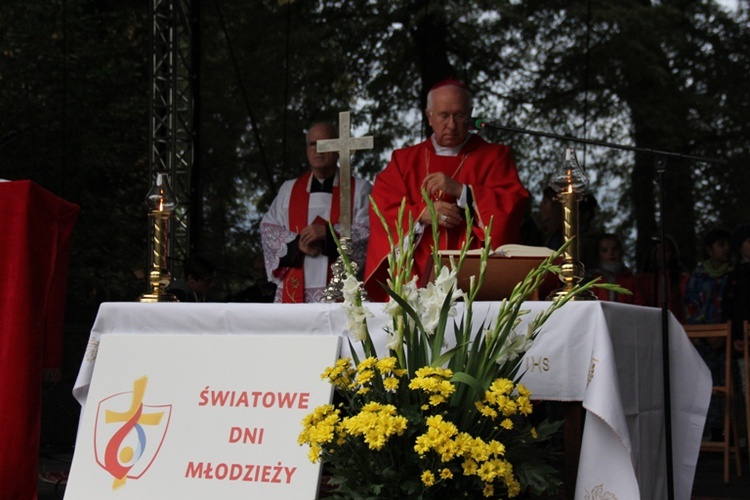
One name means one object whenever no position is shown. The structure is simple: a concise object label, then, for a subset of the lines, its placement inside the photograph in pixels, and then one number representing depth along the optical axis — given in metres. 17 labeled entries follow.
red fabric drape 3.86
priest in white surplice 4.71
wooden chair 5.88
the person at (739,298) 6.45
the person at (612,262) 6.86
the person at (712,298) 7.41
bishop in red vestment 4.16
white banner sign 3.18
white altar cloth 3.01
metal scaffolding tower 7.39
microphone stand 3.23
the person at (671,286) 7.23
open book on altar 3.29
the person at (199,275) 7.31
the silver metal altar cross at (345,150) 3.87
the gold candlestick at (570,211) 3.42
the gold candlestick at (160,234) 3.92
